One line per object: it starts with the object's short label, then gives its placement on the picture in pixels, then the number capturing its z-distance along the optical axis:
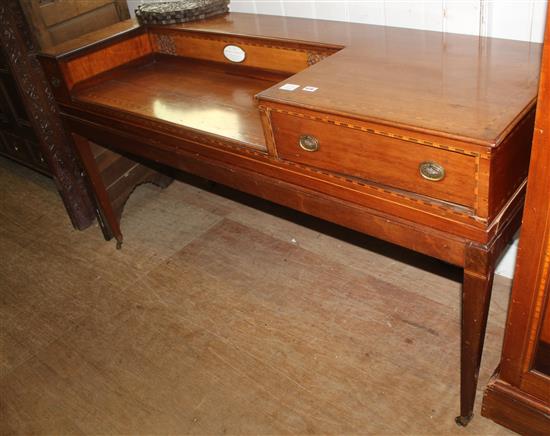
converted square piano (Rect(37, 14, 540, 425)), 1.27
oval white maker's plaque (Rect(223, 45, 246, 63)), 2.06
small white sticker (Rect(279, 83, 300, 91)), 1.50
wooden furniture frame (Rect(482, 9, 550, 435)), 1.17
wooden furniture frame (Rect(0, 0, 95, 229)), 2.44
